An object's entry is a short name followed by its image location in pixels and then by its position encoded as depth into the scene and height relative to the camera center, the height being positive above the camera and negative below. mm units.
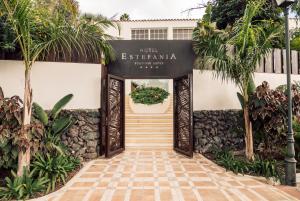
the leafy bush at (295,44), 8521 +2628
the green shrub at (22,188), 3660 -1423
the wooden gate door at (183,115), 6168 -217
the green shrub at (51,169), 4198 -1280
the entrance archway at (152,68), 6833 +1331
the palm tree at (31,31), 3645 +1553
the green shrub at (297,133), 5570 -663
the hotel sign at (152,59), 6996 +1666
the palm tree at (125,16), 19203 +8552
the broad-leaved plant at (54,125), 4965 -417
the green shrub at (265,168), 4566 -1346
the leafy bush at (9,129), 4012 -396
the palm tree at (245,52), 4930 +1400
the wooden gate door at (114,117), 6098 -288
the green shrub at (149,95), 12211 +780
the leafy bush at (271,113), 5031 -116
